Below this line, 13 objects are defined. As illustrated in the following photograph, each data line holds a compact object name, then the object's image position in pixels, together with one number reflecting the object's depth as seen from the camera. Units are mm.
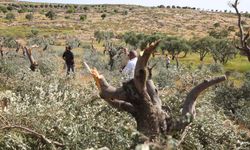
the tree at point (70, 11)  99083
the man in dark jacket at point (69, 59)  16164
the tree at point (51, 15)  83123
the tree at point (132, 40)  51103
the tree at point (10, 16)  76431
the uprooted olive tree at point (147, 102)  5886
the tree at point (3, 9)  90027
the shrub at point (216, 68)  27799
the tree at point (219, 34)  55346
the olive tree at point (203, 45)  42159
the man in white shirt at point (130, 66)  8787
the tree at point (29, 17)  79455
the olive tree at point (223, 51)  39554
